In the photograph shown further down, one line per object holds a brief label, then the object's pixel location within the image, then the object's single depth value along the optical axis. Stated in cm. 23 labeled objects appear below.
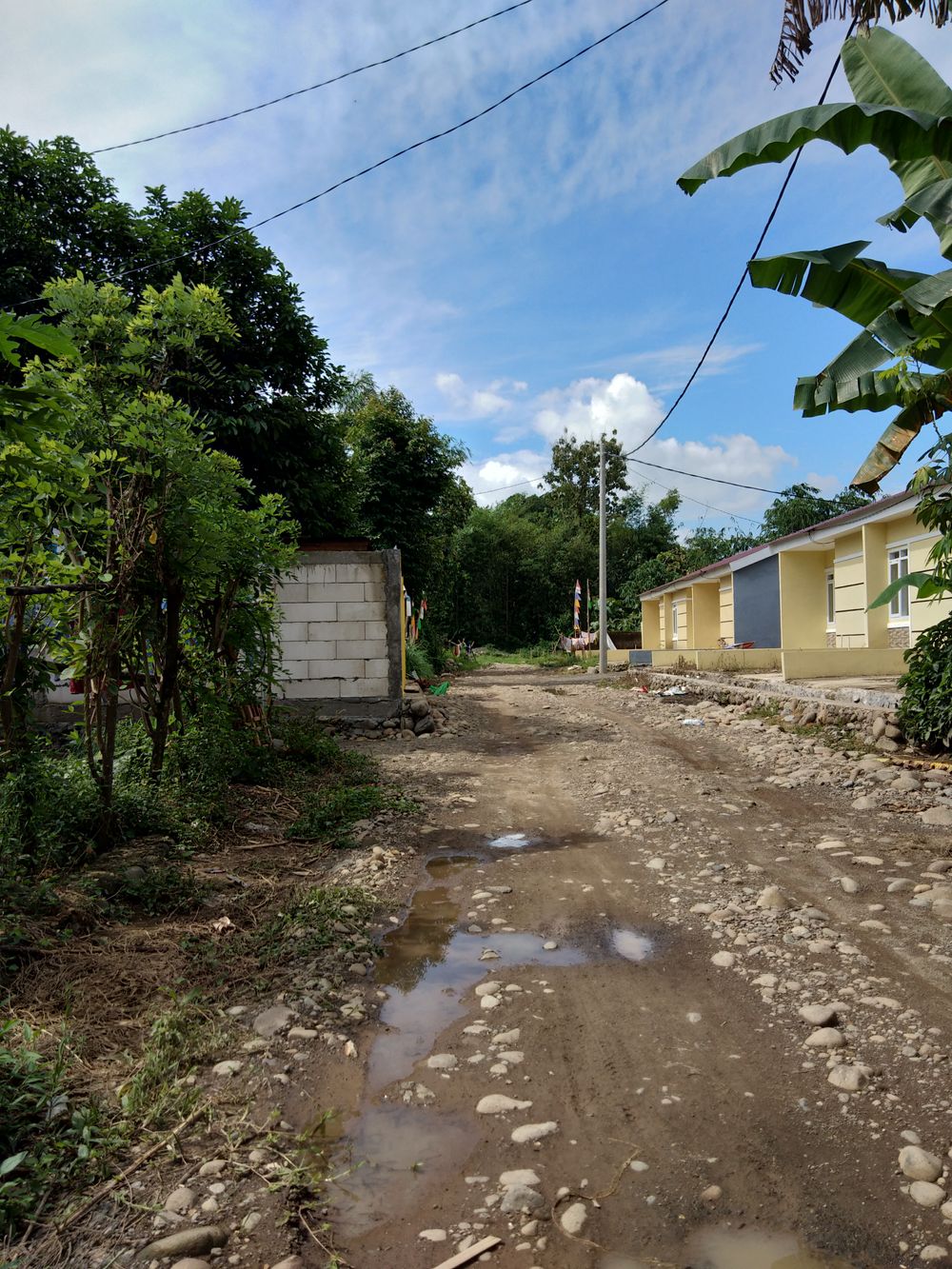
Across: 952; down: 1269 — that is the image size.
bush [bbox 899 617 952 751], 701
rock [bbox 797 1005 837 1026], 268
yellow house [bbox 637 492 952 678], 1295
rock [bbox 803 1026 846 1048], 253
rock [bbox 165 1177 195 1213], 184
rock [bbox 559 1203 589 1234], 179
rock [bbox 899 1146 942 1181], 191
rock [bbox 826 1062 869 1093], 229
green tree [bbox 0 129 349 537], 1181
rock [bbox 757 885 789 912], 380
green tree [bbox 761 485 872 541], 3506
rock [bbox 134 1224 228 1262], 170
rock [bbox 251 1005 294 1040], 273
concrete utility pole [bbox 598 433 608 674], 2069
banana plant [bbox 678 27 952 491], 454
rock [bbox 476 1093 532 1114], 226
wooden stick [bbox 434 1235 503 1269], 169
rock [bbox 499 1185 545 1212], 186
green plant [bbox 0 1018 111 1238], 184
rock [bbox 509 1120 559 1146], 212
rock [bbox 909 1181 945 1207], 183
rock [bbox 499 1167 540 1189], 195
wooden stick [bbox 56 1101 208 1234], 179
